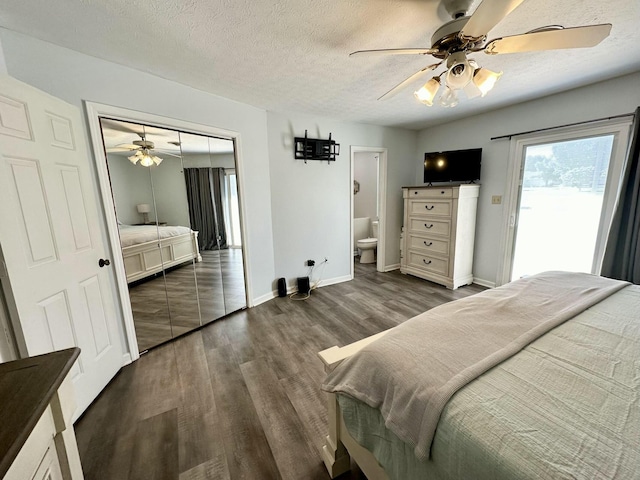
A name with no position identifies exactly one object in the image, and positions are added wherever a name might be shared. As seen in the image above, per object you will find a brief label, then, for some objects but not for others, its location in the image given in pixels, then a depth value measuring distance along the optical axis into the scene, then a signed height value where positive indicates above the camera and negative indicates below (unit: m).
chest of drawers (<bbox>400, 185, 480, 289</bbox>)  3.36 -0.49
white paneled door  1.28 -0.17
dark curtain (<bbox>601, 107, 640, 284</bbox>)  2.17 -0.34
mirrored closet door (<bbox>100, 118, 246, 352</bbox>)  2.05 -0.20
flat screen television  3.38 +0.41
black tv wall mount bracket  3.23 +0.65
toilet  4.83 -0.99
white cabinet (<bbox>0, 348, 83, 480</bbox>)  0.55 -0.49
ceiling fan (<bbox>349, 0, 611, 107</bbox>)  1.12 +0.75
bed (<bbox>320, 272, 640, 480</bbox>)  0.62 -0.60
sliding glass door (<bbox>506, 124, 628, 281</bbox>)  2.47 -0.07
